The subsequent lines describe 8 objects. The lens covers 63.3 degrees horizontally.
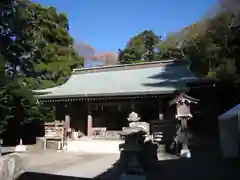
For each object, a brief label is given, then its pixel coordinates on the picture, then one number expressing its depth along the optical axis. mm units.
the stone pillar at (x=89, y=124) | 11103
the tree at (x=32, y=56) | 10081
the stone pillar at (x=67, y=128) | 11120
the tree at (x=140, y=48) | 28684
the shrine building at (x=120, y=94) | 10087
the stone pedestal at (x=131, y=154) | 4776
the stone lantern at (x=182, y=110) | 7451
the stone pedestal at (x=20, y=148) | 10176
